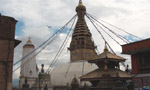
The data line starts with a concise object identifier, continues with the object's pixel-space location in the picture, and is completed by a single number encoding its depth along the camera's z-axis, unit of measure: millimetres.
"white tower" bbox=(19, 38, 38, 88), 37281
